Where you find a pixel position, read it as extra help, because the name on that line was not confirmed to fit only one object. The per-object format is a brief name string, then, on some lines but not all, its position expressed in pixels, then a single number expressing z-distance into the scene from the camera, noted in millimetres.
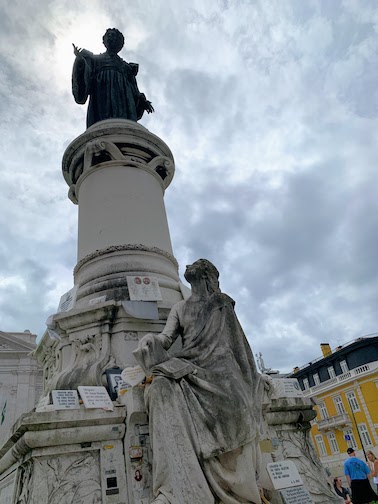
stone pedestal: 5488
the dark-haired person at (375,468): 9008
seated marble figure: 3508
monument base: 3582
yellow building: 31250
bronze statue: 9398
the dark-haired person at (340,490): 13748
